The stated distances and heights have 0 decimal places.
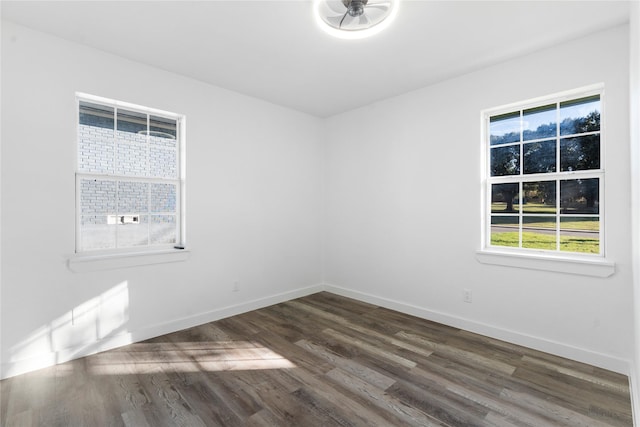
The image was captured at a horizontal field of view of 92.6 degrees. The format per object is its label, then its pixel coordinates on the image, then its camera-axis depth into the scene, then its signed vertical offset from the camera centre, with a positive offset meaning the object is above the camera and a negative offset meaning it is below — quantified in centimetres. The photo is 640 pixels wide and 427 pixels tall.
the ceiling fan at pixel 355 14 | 216 +146
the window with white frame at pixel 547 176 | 269 +33
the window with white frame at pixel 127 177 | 284 +35
